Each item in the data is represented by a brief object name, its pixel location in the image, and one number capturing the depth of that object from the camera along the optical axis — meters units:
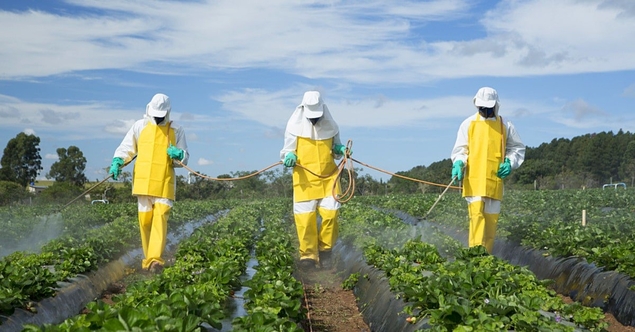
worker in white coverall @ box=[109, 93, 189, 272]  8.41
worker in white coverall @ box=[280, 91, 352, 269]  8.91
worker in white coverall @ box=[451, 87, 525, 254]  8.18
